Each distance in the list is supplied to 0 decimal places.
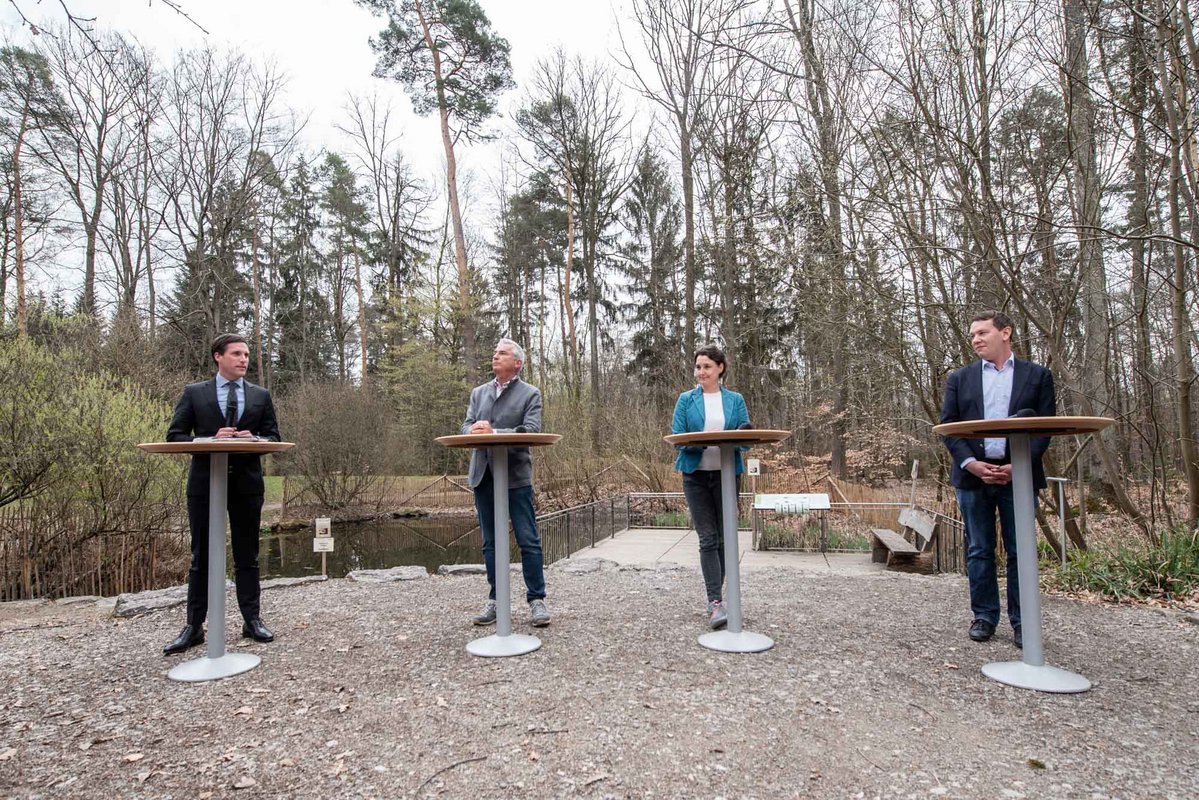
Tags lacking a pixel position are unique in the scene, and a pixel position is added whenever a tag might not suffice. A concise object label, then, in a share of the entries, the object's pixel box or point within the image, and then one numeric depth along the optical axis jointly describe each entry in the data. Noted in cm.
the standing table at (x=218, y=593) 298
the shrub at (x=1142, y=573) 430
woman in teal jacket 367
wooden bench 614
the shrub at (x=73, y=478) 671
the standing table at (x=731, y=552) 320
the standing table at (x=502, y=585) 322
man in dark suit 338
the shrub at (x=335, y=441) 1628
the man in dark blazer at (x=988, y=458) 320
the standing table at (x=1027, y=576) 267
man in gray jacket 369
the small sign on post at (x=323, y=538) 592
